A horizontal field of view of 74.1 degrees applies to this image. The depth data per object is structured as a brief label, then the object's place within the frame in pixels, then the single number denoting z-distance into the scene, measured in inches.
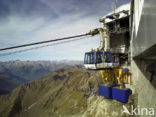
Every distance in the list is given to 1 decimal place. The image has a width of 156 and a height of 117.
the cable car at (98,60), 614.5
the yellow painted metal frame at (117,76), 748.4
